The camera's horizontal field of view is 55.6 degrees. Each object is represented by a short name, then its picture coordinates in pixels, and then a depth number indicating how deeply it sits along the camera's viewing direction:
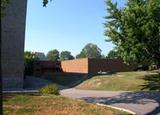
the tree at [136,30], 15.05
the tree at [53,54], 69.40
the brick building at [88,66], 30.36
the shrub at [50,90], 10.82
